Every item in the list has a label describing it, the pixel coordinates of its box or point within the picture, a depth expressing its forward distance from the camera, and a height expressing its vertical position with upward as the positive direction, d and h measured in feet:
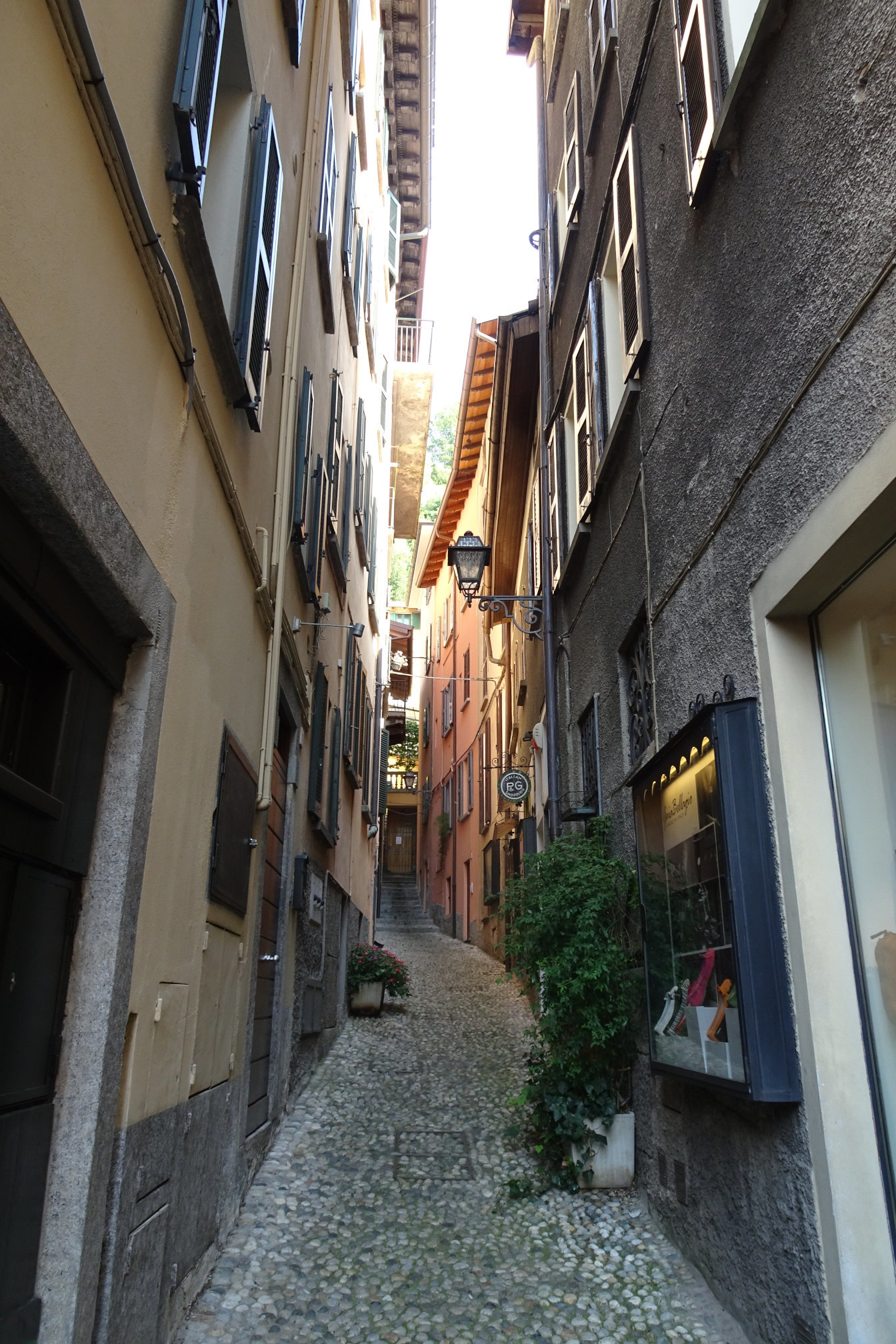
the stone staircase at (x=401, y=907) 78.64 +9.39
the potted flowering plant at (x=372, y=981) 32.68 +1.02
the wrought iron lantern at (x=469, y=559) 30.58 +13.47
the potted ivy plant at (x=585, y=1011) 17.06 +0.07
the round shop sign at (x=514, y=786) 36.63 +8.17
